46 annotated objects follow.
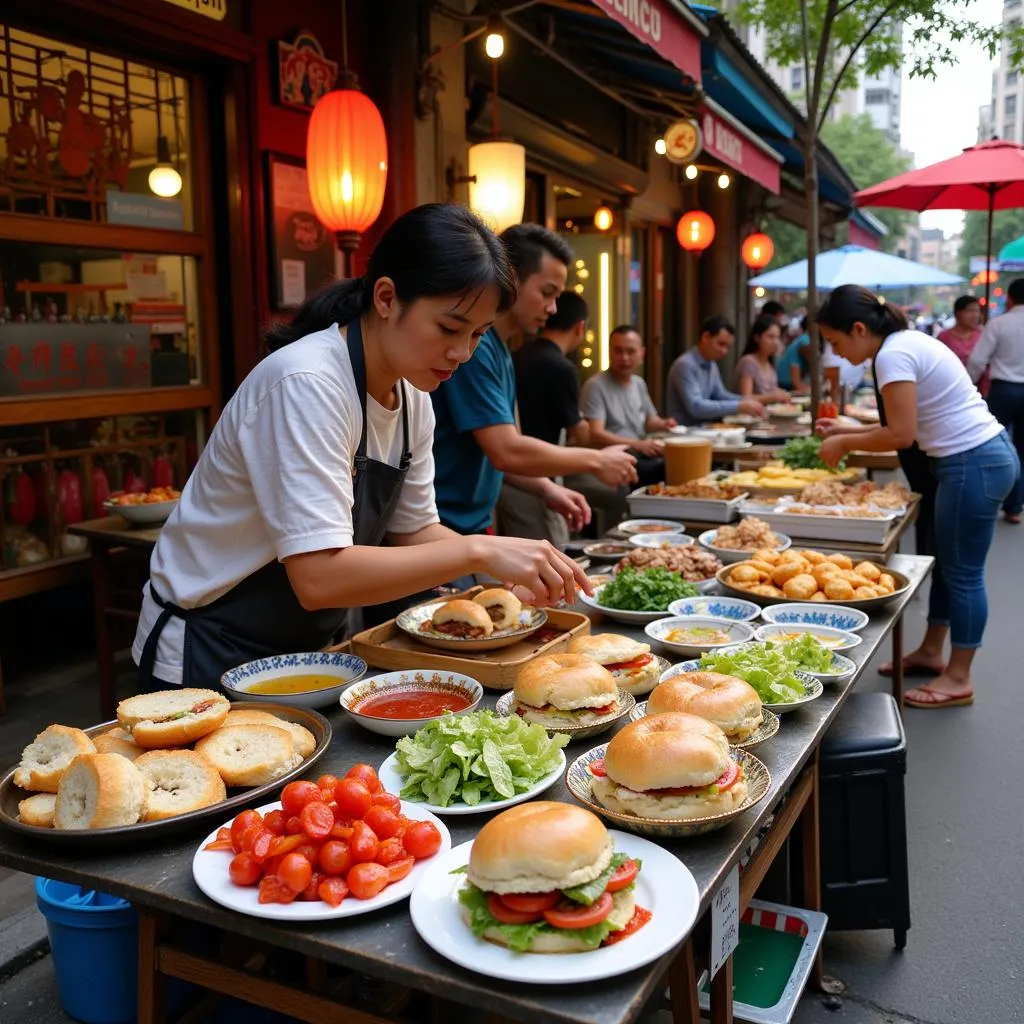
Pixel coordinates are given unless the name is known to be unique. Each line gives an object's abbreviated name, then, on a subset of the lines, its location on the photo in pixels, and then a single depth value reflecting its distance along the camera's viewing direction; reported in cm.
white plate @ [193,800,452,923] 150
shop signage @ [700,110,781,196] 794
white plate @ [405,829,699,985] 136
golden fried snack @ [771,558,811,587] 354
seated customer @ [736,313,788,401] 1140
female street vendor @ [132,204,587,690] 216
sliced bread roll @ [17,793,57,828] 172
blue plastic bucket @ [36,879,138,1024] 256
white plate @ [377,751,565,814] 182
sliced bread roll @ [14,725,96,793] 182
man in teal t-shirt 387
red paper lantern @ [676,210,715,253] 1198
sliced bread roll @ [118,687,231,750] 193
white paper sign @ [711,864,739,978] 187
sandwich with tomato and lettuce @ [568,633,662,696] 249
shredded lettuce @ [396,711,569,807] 186
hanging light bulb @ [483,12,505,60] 617
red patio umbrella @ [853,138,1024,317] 834
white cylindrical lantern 636
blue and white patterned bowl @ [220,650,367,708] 231
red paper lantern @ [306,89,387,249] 502
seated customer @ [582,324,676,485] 809
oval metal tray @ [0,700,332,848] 167
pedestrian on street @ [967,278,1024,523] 993
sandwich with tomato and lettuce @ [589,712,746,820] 174
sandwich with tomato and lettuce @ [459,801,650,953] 142
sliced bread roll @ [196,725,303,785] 186
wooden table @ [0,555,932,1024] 136
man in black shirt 554
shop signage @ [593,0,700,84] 488
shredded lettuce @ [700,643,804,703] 233
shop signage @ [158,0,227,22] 505
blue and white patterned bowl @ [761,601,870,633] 310
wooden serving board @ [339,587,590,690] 252
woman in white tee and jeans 485
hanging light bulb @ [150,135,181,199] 545
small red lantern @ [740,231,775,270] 1400
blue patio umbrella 1351
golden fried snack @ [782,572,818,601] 340
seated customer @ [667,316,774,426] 955
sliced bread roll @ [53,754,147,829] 167
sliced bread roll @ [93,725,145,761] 193
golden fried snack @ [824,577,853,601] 333
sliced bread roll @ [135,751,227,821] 175
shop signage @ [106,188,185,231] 524
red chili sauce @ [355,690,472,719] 227
